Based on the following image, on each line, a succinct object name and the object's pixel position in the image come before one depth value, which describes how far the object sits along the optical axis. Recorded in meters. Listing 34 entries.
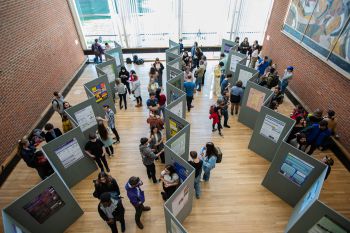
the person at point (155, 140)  5.00
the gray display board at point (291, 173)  3.93
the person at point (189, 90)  7.06
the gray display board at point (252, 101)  5.85
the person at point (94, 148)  4.75
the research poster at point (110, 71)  7.62
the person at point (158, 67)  8.36
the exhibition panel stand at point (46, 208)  3.44
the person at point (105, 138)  5.09
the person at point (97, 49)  10.57
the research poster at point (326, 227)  3.00
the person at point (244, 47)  9.68
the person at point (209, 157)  4.52
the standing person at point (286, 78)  7.60
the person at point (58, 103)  6.42
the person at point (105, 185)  3.71
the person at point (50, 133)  5.05
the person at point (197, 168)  4.14
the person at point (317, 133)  5.09
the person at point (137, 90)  7.34
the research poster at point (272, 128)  5.02
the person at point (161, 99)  6.50
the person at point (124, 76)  8.03
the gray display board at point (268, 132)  4.92
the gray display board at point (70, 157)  4.46
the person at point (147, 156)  4.54
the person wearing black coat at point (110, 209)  3.32
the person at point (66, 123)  5.56
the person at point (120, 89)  7.06
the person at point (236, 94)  6.68
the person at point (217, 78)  8.04
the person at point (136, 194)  3.64
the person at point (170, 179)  4.09
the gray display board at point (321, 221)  2.93
